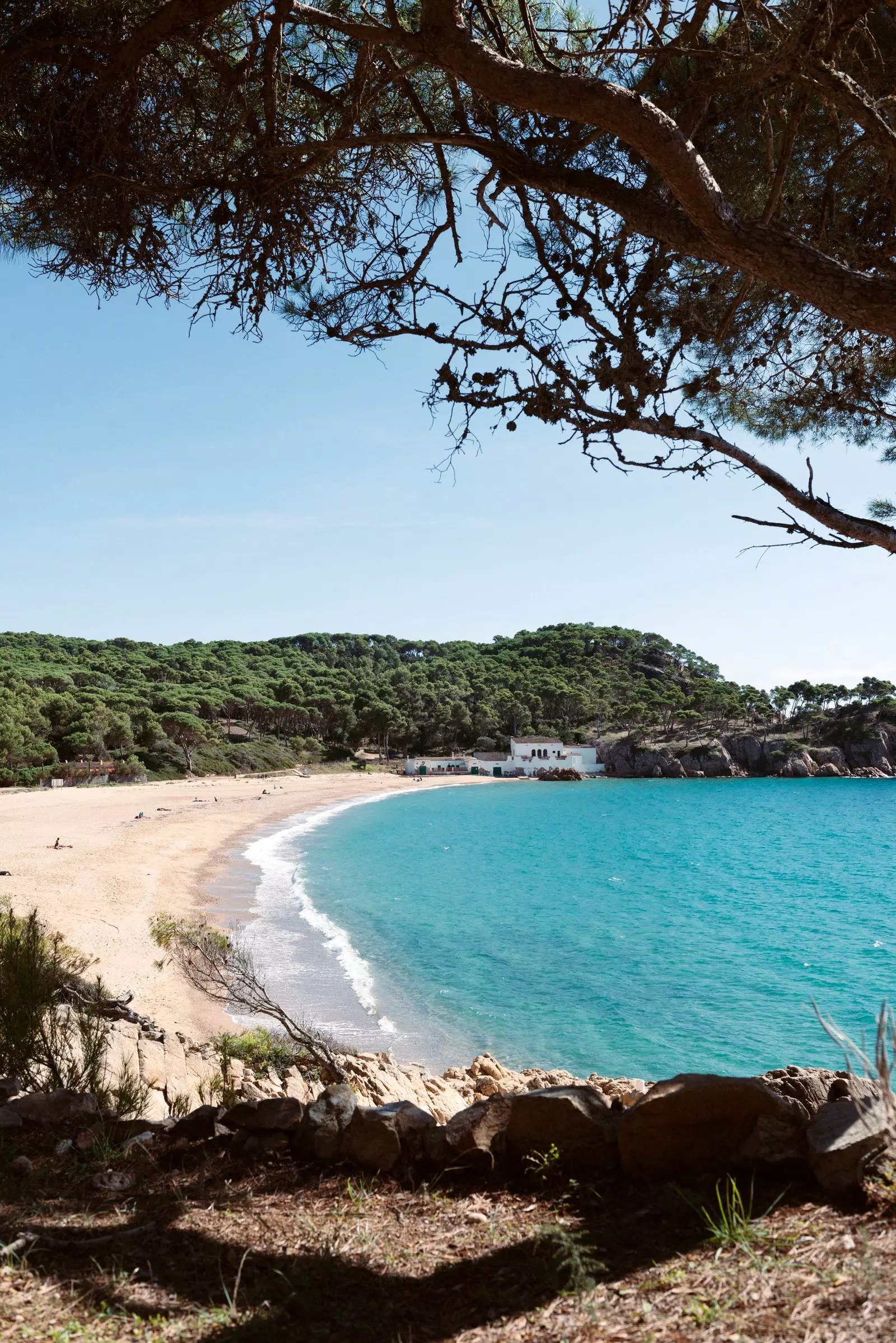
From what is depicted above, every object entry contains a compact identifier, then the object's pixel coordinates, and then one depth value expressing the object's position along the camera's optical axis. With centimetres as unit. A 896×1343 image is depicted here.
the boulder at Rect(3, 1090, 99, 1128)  384
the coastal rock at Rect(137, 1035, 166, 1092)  681
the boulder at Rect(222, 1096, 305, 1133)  353
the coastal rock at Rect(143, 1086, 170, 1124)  508
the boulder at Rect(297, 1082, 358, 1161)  339
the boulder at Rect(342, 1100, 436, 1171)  334
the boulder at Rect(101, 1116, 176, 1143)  367
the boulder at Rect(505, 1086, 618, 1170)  308
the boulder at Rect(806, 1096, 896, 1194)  240
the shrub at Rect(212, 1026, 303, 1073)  914
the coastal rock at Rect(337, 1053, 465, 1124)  759
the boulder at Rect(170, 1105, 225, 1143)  364
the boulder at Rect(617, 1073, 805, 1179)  289
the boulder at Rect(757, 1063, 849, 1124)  336
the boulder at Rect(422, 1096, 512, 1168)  324
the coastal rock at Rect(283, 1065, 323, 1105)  734
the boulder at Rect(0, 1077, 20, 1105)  400
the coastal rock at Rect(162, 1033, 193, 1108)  623
